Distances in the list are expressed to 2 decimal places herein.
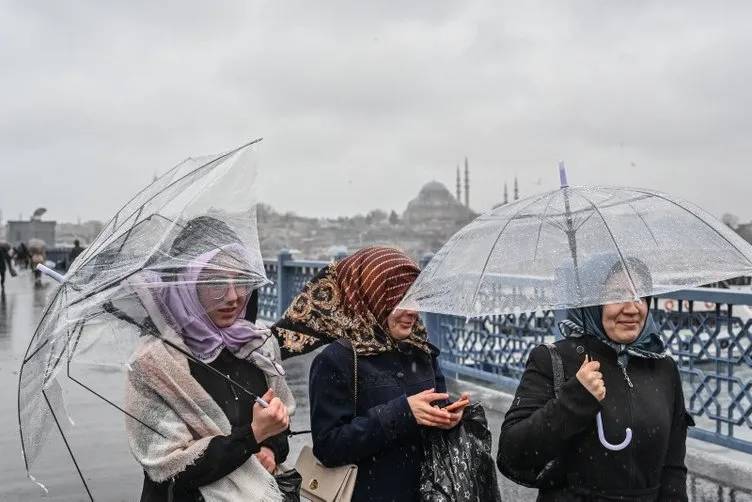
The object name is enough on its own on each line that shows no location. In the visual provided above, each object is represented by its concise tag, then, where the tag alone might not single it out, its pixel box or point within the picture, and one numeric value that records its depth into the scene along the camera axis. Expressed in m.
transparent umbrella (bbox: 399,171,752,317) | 2.72
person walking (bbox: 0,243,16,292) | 26.45
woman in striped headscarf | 2.84
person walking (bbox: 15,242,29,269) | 44.12
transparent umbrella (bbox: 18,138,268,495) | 2.42
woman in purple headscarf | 2.53
